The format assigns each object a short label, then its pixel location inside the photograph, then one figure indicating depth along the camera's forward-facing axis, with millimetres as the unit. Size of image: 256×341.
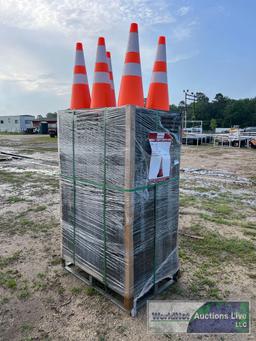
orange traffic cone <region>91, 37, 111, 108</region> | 2370
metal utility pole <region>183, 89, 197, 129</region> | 33875
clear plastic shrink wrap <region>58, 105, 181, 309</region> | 2061
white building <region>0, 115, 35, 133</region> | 52031
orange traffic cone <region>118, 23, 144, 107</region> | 2223
